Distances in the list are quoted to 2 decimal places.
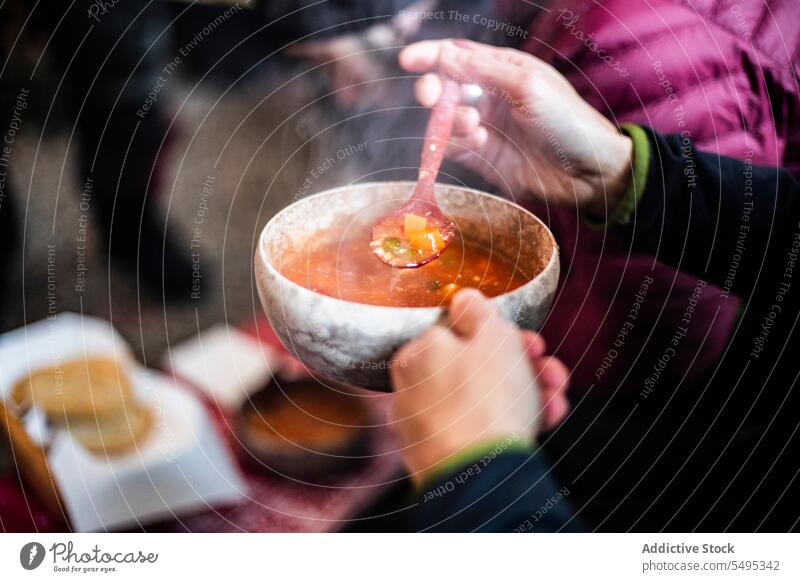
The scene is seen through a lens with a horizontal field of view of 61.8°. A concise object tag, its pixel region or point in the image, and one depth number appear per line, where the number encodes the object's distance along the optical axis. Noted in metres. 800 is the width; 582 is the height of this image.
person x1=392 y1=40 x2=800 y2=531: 0.37
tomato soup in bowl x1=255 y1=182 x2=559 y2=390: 0.31
